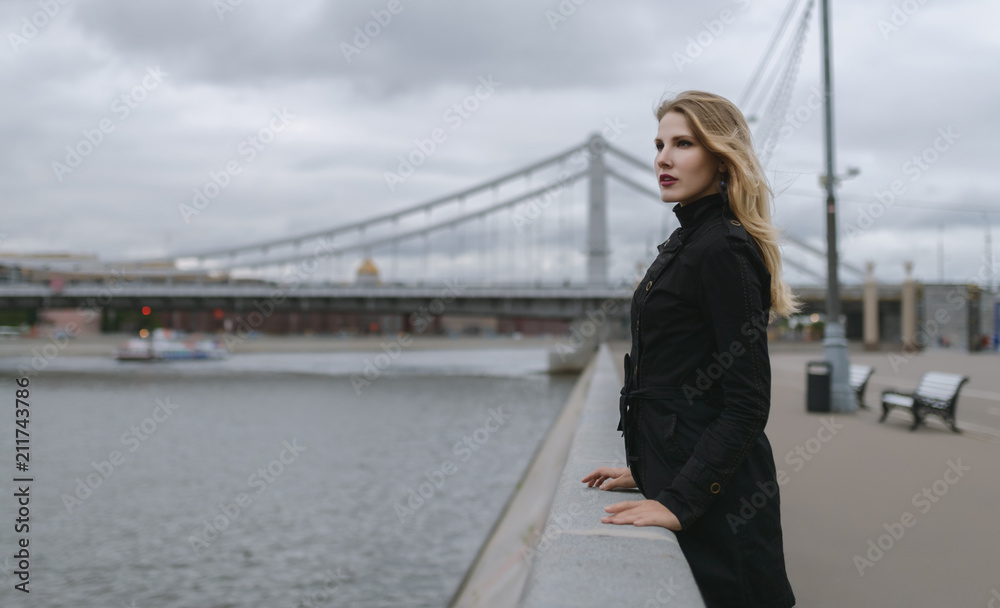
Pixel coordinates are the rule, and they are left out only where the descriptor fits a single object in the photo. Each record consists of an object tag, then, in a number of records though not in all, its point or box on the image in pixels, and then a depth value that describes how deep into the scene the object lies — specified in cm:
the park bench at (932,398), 791
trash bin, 991
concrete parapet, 149
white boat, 4391
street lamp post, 999
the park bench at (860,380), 1076
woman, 160
